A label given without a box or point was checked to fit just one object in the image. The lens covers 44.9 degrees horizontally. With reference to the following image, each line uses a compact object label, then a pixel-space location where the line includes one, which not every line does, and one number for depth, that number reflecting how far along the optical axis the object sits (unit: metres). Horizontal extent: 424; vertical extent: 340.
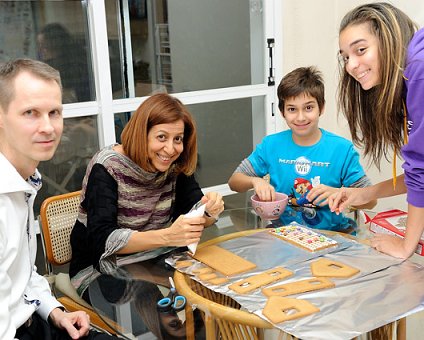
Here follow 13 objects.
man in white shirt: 1.25
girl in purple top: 1.38
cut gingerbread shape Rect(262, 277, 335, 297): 1.25
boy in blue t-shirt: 2.06
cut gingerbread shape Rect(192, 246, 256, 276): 1.39
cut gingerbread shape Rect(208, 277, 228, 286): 1.32
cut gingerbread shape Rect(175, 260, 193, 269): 1.47
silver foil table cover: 1.11
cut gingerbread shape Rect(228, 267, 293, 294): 1.28
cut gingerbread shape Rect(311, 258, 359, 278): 1.33
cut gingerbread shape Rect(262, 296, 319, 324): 1.13
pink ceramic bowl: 1.79
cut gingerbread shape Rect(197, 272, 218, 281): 1.36
